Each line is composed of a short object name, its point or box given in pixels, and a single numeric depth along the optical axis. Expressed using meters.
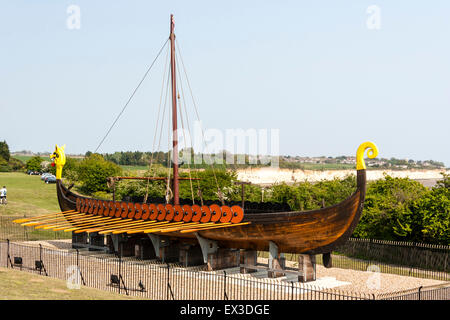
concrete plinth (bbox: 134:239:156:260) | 26.55
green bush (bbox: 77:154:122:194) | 63.09
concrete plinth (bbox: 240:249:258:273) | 23.94
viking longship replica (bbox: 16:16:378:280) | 20.23
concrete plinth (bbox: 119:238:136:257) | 27.19
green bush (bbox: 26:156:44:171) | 92.25
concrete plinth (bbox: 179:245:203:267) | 24.80
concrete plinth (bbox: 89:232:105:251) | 29.30
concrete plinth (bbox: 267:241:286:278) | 21.89
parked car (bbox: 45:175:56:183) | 69.00
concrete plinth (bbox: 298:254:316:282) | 21.58
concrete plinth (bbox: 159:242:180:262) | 25.81
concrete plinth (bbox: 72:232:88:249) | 29.77
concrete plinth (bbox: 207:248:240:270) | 23.77
